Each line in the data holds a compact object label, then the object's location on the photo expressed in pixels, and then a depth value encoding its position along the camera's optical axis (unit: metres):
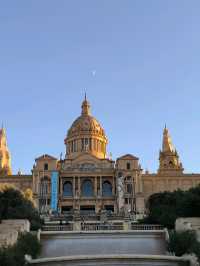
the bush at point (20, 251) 23.51
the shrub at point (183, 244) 26.85
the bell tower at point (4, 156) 97.12
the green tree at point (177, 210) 40.20
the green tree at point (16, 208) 41.72
